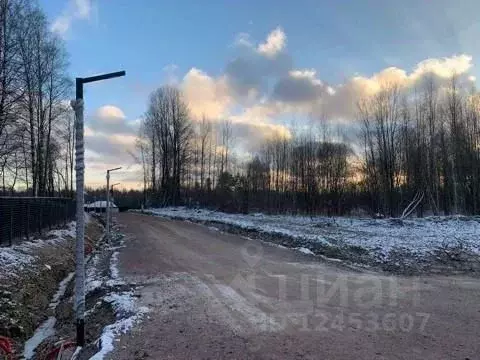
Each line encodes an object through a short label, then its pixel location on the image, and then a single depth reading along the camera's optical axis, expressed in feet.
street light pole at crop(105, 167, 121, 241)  87.67
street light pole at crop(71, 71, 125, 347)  22.13
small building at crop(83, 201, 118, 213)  321.40
